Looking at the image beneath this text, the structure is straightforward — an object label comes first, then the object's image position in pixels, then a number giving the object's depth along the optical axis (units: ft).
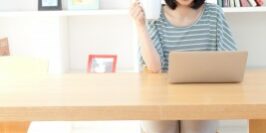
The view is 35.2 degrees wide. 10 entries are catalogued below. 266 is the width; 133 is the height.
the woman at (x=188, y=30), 5.44
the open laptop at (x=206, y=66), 3.71
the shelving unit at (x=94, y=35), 9.11
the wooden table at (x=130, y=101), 3.09
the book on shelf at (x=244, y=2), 8.43
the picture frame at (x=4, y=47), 8.64
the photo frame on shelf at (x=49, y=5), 8.66
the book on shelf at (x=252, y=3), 8.41
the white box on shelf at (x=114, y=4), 9.03
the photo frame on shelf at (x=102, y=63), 8.75
